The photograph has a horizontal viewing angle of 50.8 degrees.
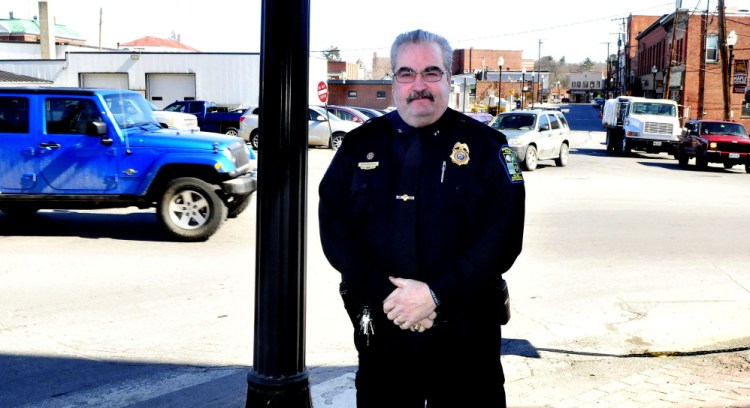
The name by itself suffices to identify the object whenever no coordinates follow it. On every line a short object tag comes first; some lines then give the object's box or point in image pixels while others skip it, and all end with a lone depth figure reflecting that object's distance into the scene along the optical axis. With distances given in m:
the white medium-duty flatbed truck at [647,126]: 30.22
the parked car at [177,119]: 24.84
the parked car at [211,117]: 32.12
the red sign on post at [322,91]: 29.17
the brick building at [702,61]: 49.66
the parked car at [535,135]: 22.22
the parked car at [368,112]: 33.87
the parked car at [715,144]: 24.70
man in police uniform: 2.66
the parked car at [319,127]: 28.20
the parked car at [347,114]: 30.64
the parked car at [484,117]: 43.35
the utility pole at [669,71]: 49.12
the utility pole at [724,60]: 33.88
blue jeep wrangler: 10.08
